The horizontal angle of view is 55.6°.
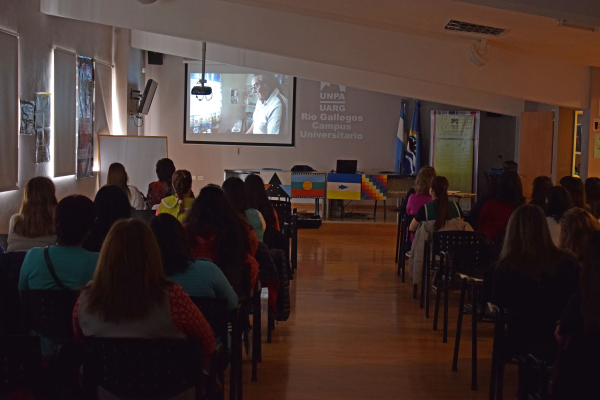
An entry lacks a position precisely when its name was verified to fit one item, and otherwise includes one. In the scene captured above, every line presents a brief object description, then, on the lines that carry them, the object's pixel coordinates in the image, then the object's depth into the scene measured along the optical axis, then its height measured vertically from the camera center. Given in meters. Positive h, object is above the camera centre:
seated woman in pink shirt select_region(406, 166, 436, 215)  5.96 -0.25
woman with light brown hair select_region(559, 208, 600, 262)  2.96 -0.31
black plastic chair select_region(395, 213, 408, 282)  6.18 -0.86
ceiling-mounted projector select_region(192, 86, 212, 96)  10.48 +1.32
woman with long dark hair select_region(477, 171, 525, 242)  4.80 -0.32
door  8.73 +0.37
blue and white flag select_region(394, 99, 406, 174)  12.70 +0.54
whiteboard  8.98 +0.09
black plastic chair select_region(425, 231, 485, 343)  4.30 -0.64
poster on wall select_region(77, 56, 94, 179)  8.06 +0.61
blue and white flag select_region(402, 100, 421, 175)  12.64 +0.42
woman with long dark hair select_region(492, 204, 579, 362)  2.69 -0.55
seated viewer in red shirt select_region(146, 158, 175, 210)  5.84 -0.22
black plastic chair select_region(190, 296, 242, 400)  2.39 -0.72
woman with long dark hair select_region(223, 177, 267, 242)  3.89 -0.26
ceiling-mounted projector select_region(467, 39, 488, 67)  7.05 +1.46
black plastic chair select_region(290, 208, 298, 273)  6.22 -0.89
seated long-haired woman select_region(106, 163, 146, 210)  5.38 -0.16
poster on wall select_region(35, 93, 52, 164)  6.68 +0.38
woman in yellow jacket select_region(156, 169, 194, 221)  4.55 -0.30
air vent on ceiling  6.12 +1.55
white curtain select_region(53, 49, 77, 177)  7.24 +0.60
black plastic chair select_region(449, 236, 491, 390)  3.61 -0.72
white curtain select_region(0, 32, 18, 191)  5.68 +0.46
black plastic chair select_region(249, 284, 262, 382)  3.54 -1.12
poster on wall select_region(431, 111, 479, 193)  12.35 +0.40
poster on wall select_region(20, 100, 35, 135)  6.23 +0.45
